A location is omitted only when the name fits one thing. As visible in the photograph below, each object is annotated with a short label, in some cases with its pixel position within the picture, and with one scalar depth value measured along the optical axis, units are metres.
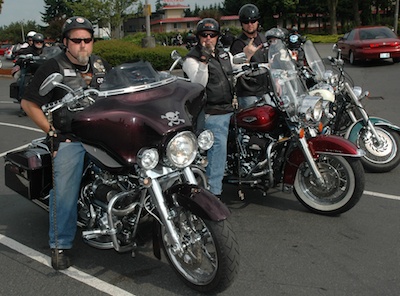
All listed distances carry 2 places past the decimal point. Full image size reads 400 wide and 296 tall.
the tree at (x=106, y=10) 36.06
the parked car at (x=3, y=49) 52.33
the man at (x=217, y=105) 4.70
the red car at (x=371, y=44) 17.84
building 85.31
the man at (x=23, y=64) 10.86
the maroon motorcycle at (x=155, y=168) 3.13
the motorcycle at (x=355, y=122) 5.96
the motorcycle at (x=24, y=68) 10.10
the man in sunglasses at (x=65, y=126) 3.69
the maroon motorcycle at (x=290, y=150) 4.45
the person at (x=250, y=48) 5.66
